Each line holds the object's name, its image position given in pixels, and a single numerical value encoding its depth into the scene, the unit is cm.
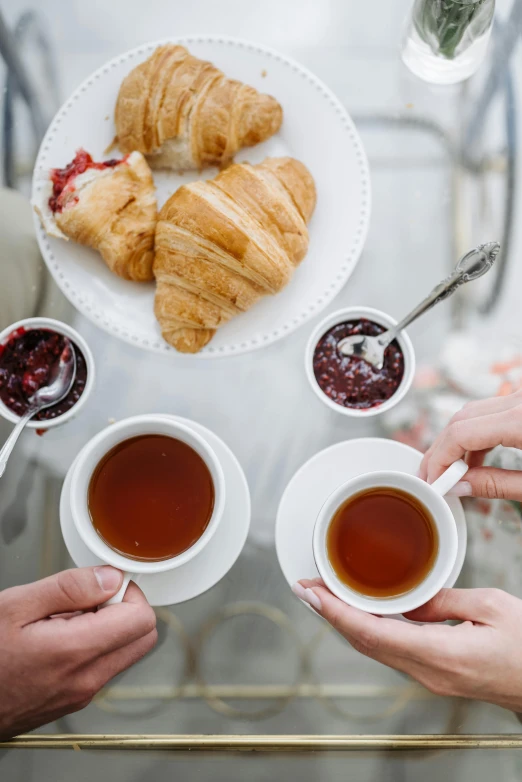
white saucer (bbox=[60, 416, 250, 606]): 105
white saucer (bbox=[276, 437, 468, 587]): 107
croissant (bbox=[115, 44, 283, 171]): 111
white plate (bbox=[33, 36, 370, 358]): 114
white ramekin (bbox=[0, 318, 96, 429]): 109
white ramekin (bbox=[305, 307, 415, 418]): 111
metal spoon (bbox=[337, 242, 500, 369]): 99
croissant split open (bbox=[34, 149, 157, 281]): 108
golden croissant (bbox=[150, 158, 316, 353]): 106
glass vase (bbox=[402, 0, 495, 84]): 109
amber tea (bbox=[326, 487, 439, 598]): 102
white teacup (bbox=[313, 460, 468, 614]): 94
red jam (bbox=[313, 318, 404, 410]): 113
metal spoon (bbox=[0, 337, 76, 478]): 108
